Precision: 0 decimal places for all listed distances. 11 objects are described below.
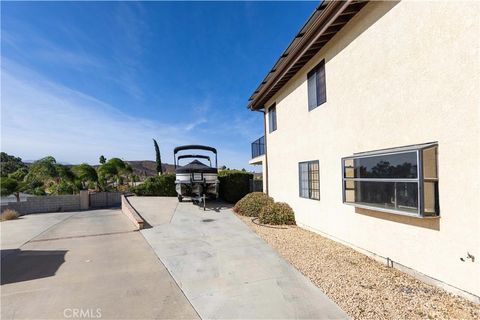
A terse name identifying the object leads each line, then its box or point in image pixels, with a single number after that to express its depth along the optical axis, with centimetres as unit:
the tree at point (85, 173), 1978
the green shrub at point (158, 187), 1631
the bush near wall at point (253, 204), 1020
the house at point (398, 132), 346
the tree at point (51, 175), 1867
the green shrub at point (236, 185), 1452
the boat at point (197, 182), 1247
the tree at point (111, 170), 2239
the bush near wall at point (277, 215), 886
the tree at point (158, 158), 3043
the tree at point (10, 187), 1571
